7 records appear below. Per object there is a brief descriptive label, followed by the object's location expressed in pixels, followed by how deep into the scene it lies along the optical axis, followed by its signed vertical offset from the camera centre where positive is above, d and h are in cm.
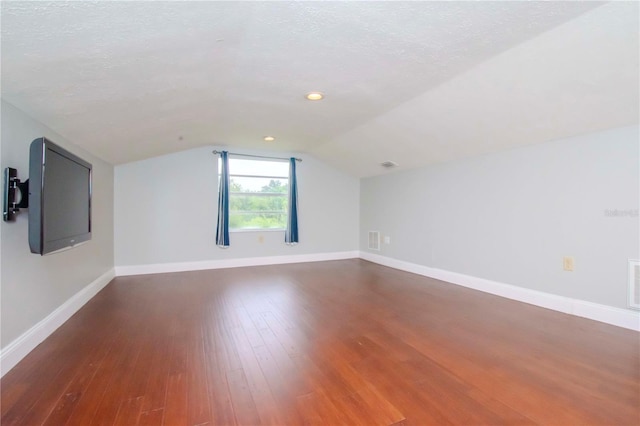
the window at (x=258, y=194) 529 +36
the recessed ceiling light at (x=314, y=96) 261 +104
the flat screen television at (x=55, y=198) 174 +10
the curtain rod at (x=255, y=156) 502 +102
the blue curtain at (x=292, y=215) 549 -3
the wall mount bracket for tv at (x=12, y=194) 183 +12
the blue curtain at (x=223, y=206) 497 +13
